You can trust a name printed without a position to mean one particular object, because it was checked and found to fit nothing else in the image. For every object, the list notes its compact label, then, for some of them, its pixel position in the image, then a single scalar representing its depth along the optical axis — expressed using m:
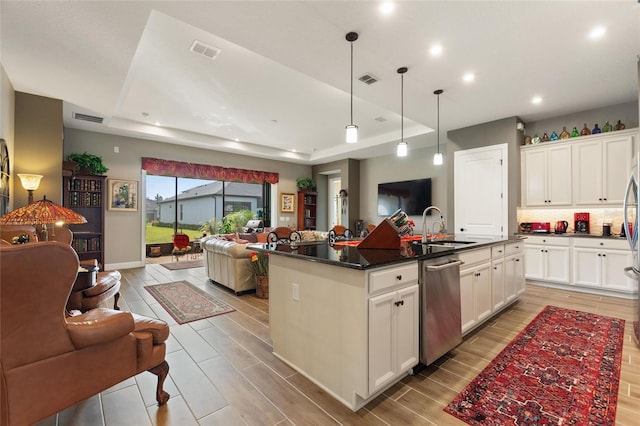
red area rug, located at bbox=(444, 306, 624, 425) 1.67
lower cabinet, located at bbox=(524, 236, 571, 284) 4.45
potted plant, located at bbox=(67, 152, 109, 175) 5.58
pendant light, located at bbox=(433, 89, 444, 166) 3.95
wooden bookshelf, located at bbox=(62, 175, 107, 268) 5.46
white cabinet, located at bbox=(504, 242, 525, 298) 3.32
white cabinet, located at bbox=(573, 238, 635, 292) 3.99
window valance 6.66
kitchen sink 3.00
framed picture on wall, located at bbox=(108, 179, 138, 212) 6.18
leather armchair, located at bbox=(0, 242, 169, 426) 1.15
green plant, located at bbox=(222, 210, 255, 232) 8.23
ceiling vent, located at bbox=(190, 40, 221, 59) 3.33
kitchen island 1.69
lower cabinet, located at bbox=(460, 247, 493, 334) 2.56
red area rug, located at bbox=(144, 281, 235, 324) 3.35
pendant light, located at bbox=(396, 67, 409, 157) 3.31
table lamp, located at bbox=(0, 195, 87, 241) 2.36
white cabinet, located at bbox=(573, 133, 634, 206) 4.13
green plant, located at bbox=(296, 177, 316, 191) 9.36
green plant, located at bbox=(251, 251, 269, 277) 4.13
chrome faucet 2.98
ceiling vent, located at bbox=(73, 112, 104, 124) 5.00
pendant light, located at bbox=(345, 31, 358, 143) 2.68
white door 5.02
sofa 4.17
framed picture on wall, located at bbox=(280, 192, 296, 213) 9.02
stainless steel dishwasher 2.05
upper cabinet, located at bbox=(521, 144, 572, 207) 4.62
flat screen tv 7.16
